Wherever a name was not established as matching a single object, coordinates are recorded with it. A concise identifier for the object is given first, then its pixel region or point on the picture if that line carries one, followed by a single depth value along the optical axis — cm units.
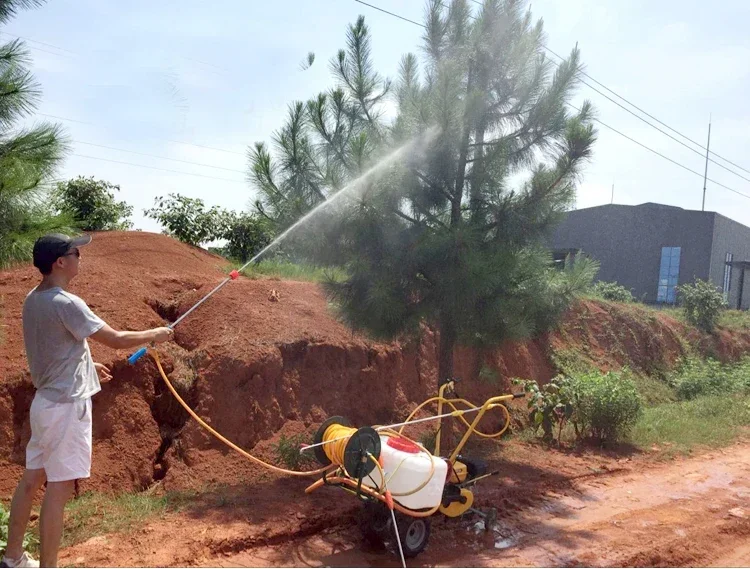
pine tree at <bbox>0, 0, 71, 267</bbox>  392
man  339
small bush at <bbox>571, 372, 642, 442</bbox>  844
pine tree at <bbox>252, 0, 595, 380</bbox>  609
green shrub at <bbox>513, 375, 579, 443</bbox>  835
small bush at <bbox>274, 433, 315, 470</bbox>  611
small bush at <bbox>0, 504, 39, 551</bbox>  407
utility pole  2408
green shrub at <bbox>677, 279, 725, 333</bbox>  1762
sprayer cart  426
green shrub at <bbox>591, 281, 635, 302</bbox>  1847
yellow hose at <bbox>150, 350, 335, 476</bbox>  467
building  2514
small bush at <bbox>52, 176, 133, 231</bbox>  1137
